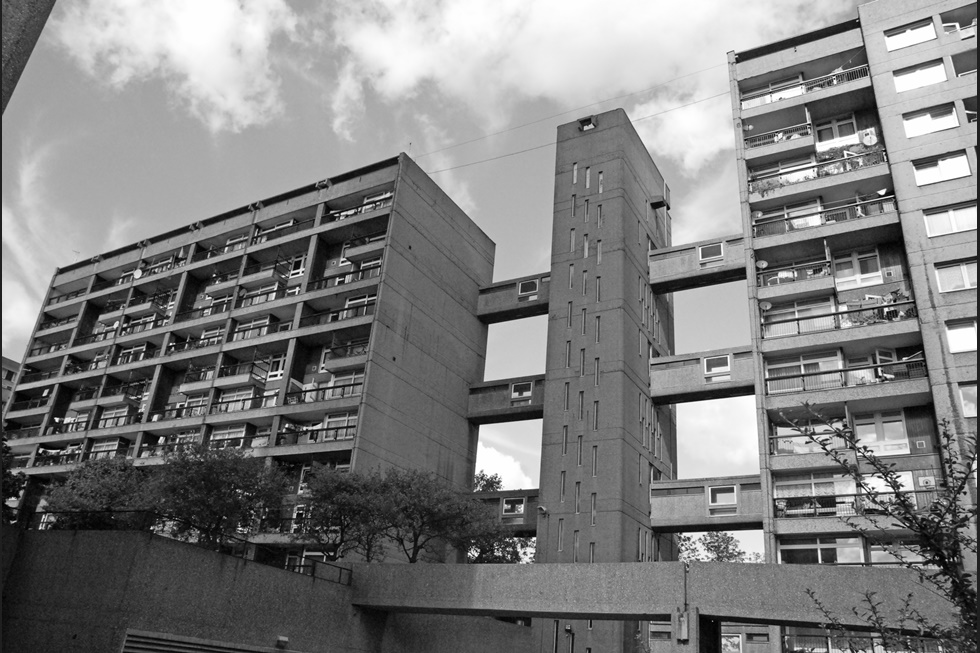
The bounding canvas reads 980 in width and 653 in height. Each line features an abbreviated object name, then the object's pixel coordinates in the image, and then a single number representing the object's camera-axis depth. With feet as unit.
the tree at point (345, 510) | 105.19
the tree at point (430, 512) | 106.63
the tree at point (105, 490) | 113.09
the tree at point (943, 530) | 23.02
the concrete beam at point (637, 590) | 72.28
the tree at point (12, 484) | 116.37
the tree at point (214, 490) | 104.06
